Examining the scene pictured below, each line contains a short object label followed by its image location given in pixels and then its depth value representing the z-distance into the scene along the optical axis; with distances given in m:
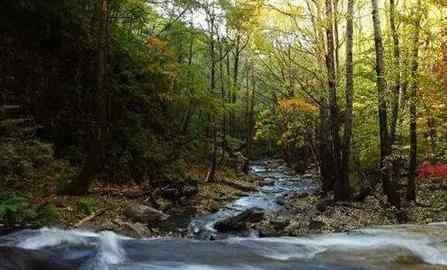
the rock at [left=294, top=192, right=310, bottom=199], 18.65
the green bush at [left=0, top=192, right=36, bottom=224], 8.98
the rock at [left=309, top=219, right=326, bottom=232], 11.84
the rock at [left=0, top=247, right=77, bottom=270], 6.77
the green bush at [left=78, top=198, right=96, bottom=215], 11.18
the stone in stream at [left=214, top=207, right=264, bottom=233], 12.17
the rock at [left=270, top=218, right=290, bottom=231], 12.19
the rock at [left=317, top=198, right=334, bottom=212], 14.43
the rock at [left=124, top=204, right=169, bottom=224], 12.04
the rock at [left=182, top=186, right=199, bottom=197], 16.56
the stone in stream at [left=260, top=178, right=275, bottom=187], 24.55
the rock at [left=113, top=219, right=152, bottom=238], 10.24
